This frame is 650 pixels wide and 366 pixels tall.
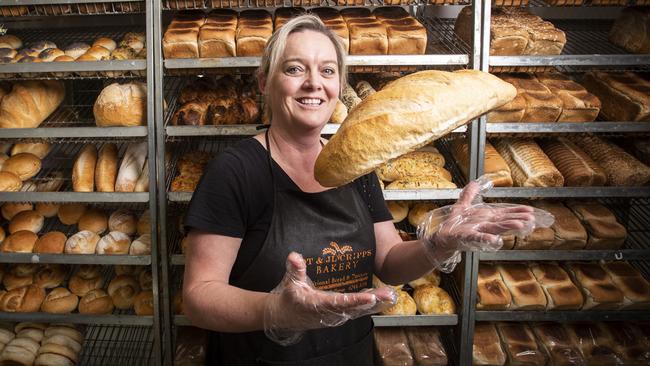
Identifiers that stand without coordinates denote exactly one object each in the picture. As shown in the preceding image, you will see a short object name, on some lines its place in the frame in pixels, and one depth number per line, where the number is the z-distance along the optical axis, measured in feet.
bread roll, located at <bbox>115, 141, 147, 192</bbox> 7.84
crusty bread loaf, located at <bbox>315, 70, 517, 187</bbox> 4.27
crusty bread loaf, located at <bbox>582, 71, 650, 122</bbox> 7.74
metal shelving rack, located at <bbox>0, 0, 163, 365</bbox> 7.44
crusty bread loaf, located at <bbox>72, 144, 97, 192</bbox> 7.89
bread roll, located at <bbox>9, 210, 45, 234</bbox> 8.34
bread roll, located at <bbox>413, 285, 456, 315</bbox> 8.06
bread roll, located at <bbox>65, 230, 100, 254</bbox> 7.97
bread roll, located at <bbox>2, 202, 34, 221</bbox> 8.66
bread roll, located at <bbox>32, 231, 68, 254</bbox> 7.97
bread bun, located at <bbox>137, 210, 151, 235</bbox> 8.25
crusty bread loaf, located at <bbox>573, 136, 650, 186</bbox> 7.86
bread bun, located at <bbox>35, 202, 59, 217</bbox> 8.66
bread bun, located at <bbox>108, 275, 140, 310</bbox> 8.24
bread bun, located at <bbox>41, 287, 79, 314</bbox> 8.09
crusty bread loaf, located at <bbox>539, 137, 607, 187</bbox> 7.86
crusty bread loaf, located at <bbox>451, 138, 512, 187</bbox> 7.79
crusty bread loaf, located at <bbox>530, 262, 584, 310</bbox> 7.99
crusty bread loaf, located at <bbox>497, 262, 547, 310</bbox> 8.00
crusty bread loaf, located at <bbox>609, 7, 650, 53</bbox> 8.06
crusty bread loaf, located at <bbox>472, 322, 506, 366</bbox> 8.09
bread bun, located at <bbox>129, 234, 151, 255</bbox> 7.91
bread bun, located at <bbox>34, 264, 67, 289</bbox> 8.45
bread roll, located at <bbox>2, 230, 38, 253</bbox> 7.96
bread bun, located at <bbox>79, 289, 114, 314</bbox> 8.10
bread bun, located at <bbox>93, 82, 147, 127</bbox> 7.50
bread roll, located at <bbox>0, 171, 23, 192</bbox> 7.81
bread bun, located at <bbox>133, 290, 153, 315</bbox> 8.11
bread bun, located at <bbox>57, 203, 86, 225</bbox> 8.55
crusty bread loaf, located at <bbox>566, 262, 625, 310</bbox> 7.97
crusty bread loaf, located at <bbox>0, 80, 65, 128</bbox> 7.89
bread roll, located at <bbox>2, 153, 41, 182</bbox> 8.11
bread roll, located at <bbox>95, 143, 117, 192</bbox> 7.89
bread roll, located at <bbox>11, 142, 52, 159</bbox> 8.55
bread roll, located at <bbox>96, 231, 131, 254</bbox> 7.99
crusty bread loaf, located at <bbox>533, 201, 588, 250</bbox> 8.02
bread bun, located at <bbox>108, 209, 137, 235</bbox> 8.30
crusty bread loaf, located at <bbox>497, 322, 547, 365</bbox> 8.02
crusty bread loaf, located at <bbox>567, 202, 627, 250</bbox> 8.05
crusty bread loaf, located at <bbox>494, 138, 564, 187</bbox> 7.81
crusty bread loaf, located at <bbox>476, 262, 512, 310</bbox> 7.98
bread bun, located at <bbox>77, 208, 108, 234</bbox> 8.36
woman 4.42
